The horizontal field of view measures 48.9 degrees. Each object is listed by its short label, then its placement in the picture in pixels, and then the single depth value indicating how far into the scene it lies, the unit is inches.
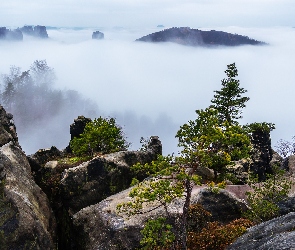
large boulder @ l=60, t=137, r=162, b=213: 1192.8
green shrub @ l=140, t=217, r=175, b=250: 577.3
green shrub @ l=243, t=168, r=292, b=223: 937.5
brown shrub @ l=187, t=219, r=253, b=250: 781.9
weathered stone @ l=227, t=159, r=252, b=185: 1686.8
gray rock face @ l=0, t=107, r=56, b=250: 824.9
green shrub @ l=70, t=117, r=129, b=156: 1558.8
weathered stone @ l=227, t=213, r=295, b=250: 503.8
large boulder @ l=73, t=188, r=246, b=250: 926.4
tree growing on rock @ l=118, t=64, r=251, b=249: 597.3
